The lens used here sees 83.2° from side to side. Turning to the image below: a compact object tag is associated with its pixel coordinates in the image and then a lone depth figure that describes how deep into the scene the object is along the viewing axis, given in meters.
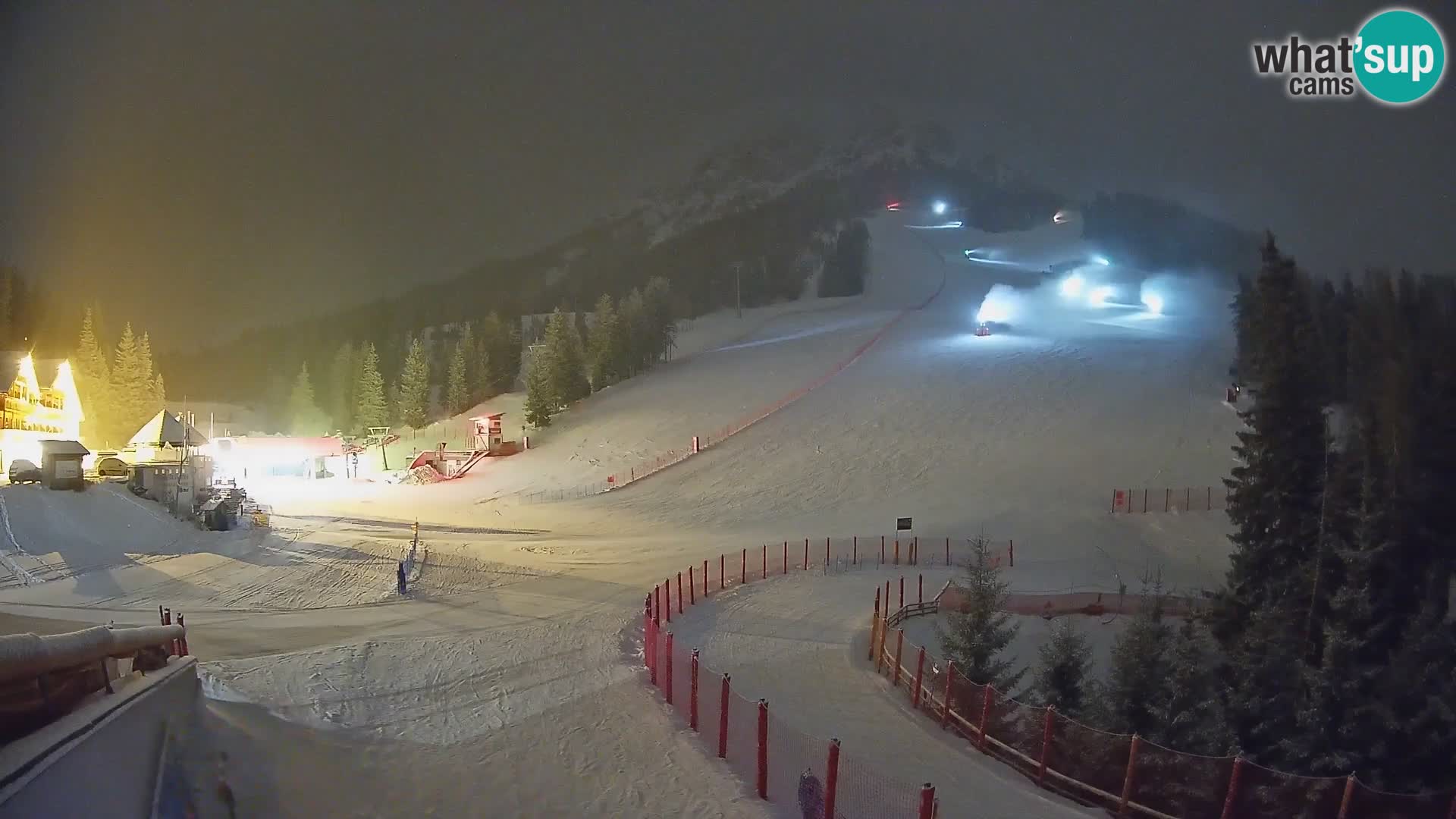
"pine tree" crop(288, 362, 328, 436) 98.00
